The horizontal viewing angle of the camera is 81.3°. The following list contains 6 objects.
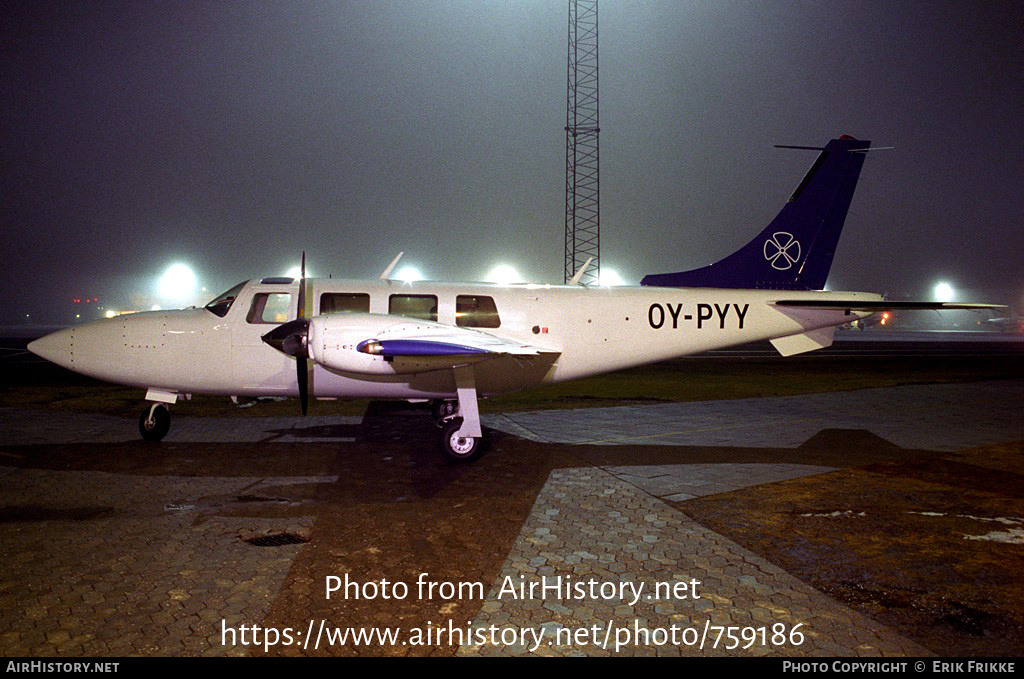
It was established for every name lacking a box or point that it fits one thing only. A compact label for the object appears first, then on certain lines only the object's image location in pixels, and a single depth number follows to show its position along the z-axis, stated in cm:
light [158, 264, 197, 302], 8581
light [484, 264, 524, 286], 7162
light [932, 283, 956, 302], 12744
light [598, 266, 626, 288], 7069
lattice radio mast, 4988
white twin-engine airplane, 1030
